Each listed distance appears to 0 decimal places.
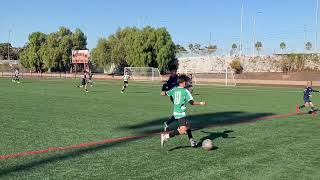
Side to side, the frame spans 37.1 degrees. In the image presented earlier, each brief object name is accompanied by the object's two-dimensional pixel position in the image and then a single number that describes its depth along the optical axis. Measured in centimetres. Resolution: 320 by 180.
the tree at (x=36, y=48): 10338
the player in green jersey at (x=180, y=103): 1054
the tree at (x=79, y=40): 10194
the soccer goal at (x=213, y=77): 6309
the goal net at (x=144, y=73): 7170
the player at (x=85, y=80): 3788
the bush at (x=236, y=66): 7675
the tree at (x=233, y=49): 8116
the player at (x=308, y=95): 1972
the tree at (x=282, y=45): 7787
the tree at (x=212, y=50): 8355
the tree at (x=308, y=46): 7627
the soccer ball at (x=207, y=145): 1041
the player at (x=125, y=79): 3623
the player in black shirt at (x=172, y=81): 1488
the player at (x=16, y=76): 5555
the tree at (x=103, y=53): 9094
